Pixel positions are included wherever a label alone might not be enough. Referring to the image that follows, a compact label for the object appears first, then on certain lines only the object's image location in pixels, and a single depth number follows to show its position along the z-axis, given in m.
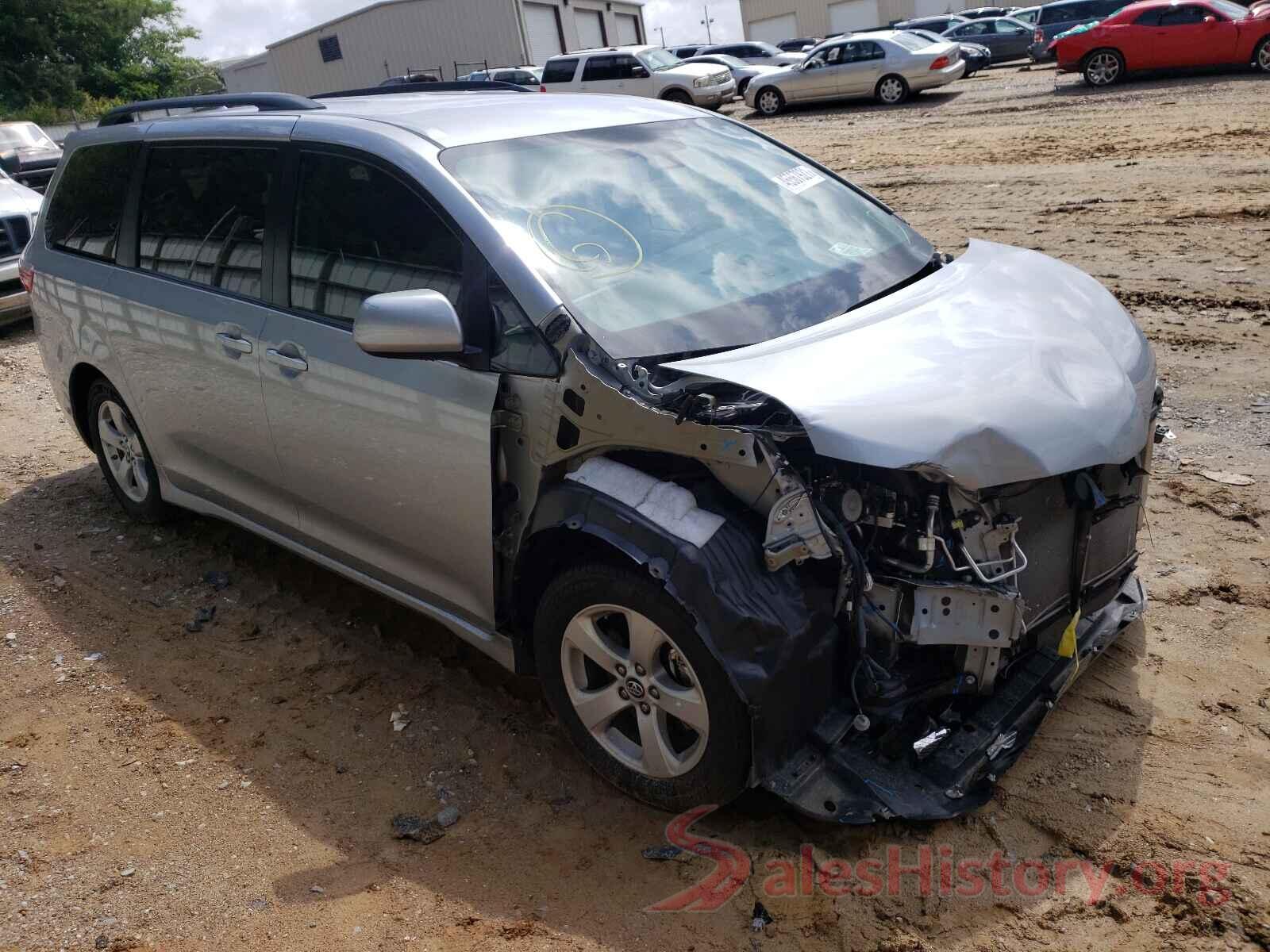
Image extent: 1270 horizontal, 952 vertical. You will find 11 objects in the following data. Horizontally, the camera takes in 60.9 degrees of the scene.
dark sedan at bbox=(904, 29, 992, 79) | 26.25
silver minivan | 2.78
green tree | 43.84
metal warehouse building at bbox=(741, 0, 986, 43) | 51.16
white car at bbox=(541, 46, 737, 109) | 24.88
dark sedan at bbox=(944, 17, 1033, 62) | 28.30
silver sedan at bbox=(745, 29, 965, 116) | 21.17
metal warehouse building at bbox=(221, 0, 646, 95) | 43.28
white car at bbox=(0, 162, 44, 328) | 10.23
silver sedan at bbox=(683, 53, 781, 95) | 27.66
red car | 16.98
